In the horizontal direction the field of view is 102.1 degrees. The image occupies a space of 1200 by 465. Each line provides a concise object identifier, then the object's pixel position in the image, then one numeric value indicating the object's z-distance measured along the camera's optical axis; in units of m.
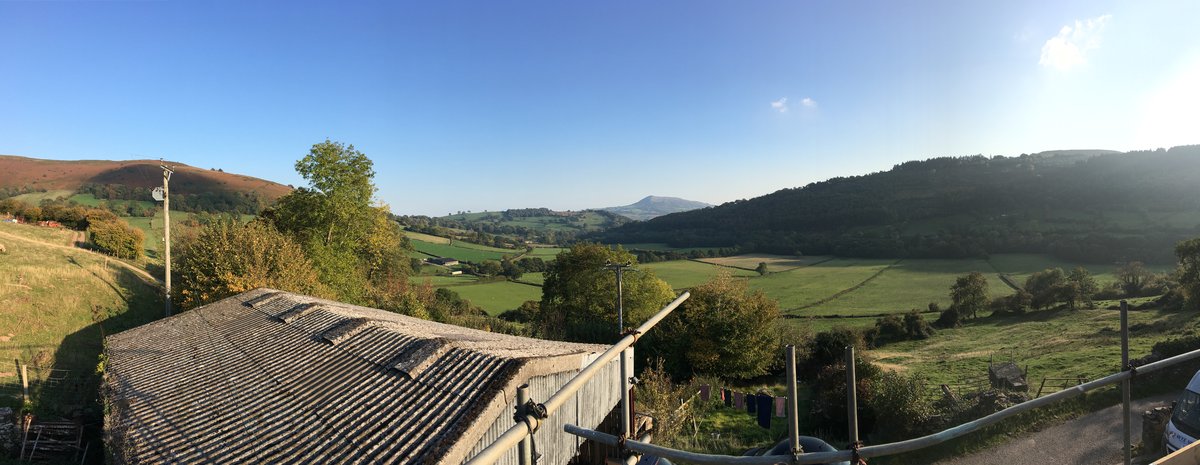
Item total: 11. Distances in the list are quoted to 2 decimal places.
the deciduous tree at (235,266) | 21.75
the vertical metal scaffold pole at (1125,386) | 3.86
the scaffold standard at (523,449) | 2.50
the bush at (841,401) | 18.58
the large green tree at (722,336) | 26.67
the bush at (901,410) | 17.09
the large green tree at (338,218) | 30.25
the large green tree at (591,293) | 37.12
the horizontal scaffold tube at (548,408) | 2.12
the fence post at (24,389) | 13.74
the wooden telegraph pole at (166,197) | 21.36
